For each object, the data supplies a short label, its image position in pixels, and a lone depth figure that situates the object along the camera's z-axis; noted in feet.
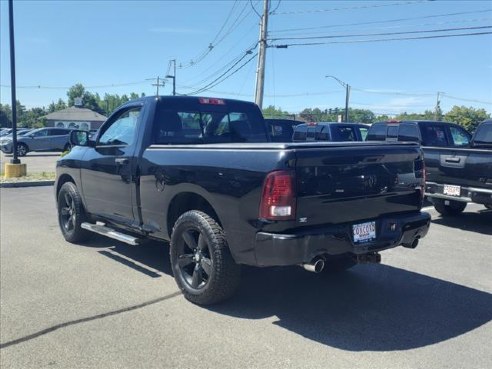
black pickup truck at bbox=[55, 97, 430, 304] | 12.78
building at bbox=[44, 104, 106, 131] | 280.92
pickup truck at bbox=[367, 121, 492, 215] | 26.17
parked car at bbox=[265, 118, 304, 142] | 61.77
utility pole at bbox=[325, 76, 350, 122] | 172.22
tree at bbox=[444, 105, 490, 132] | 192.81
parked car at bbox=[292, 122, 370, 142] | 50.90
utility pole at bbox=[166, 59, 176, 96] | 178.40
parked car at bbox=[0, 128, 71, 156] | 98.27
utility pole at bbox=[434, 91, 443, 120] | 240.55
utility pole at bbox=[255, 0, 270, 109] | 87.92
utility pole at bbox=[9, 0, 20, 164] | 49.96
